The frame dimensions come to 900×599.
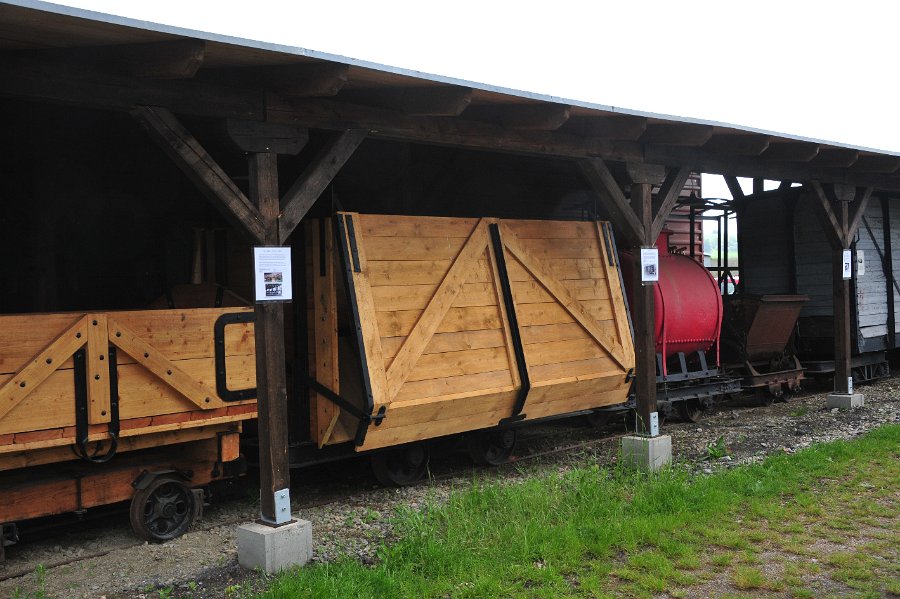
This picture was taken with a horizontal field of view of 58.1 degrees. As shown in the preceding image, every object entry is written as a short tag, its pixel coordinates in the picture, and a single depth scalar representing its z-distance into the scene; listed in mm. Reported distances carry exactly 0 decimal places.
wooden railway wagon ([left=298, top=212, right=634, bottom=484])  7660
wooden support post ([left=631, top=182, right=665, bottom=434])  9039
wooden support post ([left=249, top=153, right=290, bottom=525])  6000
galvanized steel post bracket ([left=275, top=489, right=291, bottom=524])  5949
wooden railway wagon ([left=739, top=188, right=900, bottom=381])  15000
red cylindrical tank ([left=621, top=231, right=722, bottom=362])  11734
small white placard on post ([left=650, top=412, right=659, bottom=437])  8914
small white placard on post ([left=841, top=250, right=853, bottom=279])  12336
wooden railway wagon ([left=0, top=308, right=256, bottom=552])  5918
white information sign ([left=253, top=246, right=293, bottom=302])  5895
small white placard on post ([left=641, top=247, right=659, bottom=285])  8969
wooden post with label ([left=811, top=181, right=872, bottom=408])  12250
